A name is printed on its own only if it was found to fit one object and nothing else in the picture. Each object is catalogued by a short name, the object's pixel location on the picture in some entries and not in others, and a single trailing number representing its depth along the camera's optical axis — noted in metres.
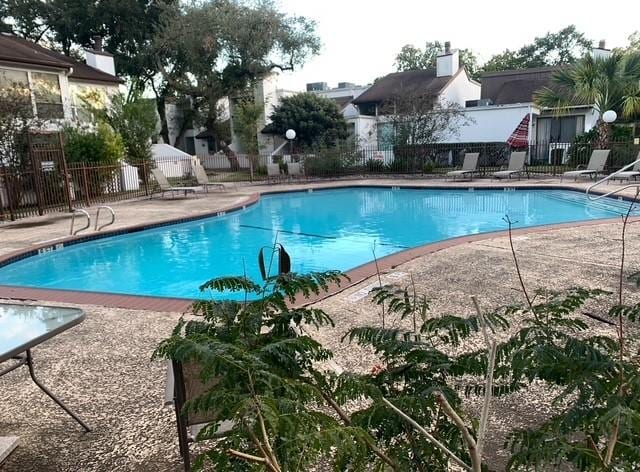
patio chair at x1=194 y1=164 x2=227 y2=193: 19.56
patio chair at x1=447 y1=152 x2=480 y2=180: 20.03
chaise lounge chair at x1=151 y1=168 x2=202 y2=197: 17.88
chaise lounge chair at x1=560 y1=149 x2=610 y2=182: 16.76
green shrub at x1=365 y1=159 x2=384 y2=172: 23.91
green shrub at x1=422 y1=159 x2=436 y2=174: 22.91
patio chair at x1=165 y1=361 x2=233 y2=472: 2.20
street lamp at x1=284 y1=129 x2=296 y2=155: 24.73
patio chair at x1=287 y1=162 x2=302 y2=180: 24.09
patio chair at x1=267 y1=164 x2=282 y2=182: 23.73
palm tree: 17.59
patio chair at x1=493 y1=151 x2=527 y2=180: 19.19
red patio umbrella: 23.12
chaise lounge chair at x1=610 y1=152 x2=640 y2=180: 14.68
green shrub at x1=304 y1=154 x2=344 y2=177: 23.39
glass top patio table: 2.28
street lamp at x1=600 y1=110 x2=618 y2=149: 17.83
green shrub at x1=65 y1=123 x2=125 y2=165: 16.59
